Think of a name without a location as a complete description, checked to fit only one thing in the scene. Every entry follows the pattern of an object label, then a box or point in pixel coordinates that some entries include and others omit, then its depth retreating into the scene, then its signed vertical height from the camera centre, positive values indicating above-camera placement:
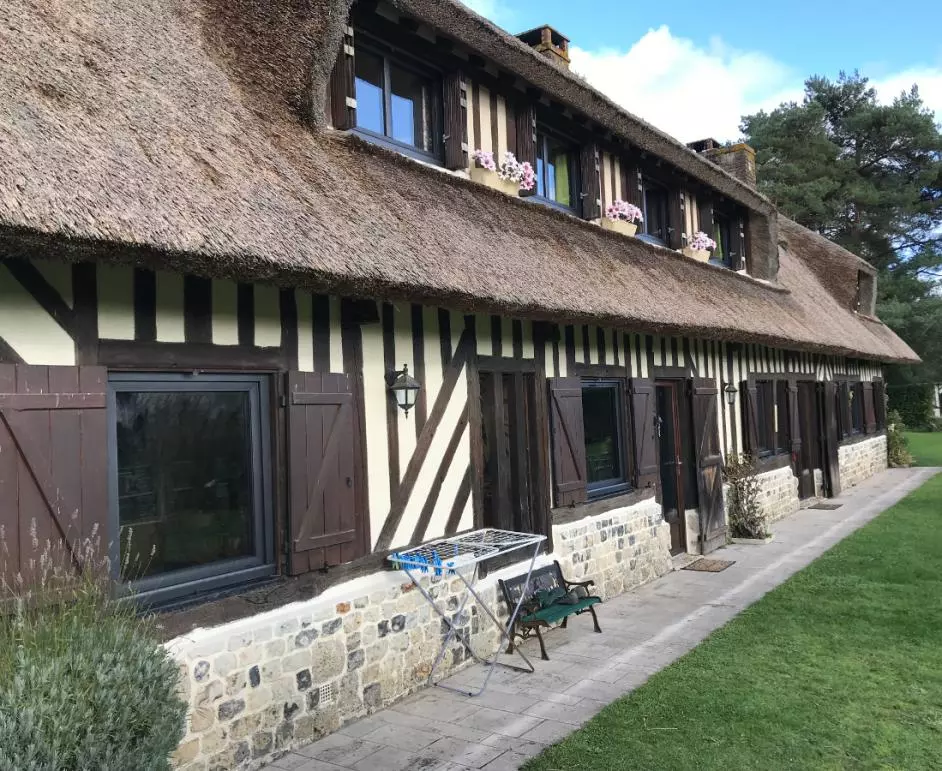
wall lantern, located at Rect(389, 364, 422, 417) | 4.61 +0.23
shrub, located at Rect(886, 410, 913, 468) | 17.98 -1.05
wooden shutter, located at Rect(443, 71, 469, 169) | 5.81 +2.37
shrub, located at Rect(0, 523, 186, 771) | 2.26 -0.80
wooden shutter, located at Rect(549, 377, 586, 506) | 6.14 -0.18
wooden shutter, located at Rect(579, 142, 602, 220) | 7.48 +2.36
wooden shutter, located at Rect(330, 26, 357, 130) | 4.92 +2.22
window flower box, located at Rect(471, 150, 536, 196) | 6.02 +2.06
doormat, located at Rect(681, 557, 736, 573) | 7.82 -1.62
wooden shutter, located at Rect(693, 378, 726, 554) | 8.57 -0.59
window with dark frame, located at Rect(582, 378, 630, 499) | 6.91 -0.18
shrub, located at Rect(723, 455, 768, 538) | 9.34 -1.14
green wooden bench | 5.21 -1.34
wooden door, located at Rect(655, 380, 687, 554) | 8.46 -0.48
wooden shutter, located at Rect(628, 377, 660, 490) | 7.32 -0.15
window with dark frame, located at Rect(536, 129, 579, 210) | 7.18 +2.47
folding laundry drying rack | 4.30 -0.80
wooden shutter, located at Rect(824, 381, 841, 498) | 12.96 -0.72
